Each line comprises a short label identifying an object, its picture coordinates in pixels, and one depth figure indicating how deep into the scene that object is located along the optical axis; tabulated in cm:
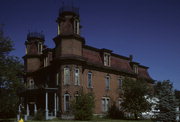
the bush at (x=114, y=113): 3740
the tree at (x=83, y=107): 2862
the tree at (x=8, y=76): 2633
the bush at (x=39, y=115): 3008
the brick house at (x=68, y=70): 3306
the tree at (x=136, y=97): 3384
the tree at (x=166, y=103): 2339
